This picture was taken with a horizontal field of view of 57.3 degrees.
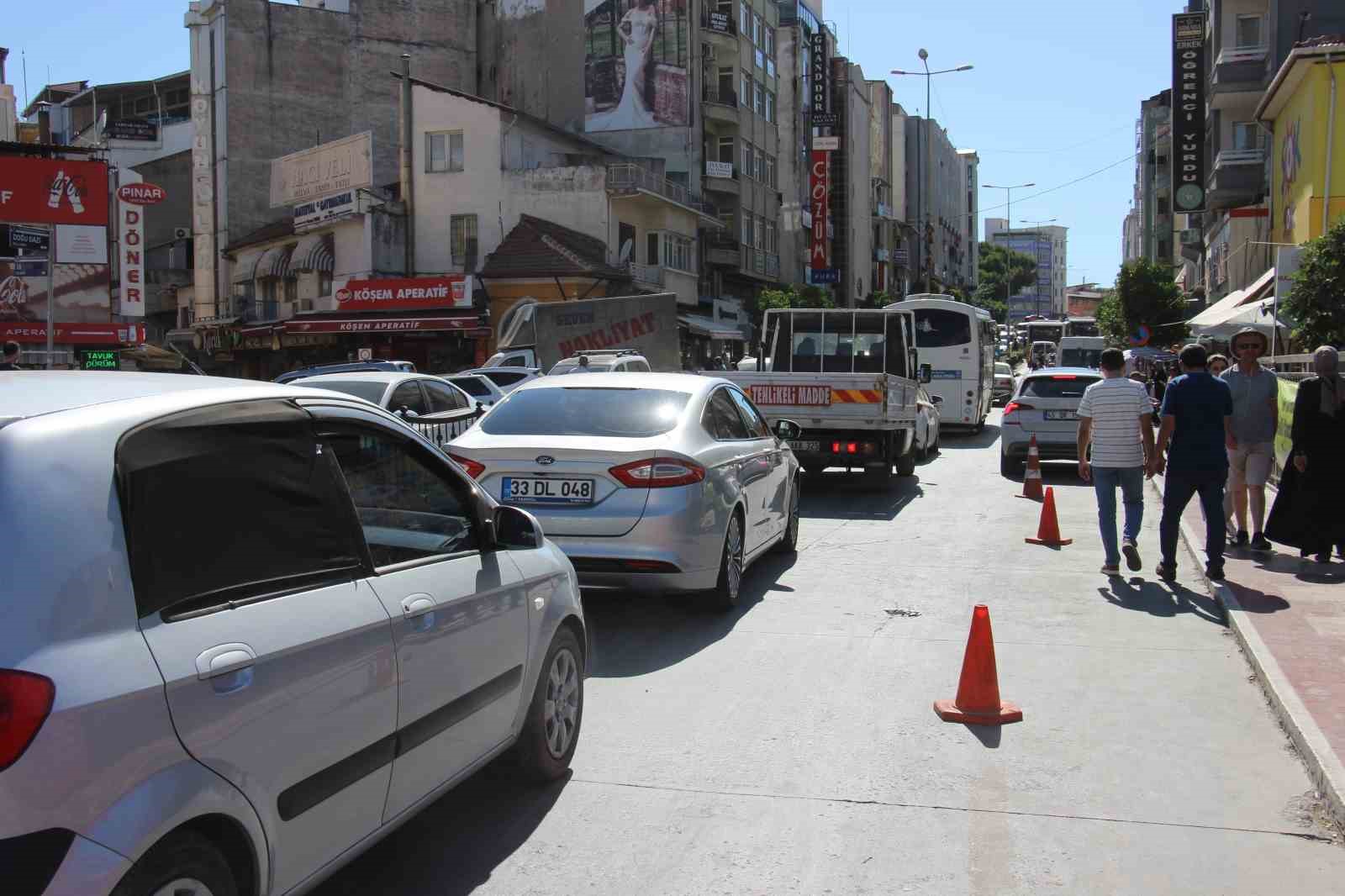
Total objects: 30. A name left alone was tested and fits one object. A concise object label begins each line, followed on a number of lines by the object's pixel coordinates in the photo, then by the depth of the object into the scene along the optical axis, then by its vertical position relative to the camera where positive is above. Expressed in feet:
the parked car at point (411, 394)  48.62 -1.71
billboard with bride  164.66 +39.87
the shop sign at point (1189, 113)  145.69 +29.85
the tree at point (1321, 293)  57.47 +3.30
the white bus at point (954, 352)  92.89 +0.54
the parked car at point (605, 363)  73.26 -0.43
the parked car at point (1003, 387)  137.21 -3.07
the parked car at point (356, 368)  59.89 -0.82
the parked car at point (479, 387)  77.87 -2.02
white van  148.56 +1.22
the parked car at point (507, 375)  85.35 -1.38
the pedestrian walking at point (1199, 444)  30.78 -2.05
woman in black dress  32.63 -2.74
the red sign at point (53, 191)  116.16 +15.32
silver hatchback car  8.50 -2.40
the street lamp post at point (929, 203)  324.17 +44.50
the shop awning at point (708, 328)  154.61 +3.77
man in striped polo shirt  32.68 -2.22
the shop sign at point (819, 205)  210.59 +26.27
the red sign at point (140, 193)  131.13 +16.88
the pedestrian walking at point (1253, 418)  34.86 -1.58
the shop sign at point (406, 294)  133.28 +6.61
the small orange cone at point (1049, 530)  39.70 -5.47
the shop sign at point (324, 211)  140.77 +16.63
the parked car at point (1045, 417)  60.49 -2.80
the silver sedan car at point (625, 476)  25.46 -2.53
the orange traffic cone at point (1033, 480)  52.29 -5.12
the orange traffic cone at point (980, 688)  20.08 -5.42
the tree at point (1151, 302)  160.66 +7.81
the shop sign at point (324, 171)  142.92 +22.32
